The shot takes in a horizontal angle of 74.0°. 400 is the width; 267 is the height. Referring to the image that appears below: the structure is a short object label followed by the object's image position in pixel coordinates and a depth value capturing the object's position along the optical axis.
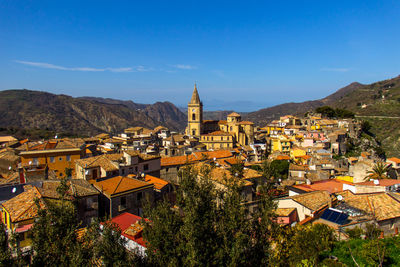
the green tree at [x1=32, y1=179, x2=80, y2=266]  10.33
